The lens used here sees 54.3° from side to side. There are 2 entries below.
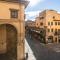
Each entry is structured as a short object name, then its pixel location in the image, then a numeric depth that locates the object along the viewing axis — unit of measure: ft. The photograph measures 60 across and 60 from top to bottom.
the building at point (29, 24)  110.52
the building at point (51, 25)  62.22
